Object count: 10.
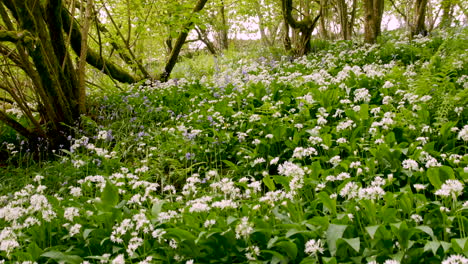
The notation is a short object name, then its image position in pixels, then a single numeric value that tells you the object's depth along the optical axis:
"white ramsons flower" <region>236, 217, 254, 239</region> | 2.35
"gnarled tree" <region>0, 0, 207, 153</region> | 5.54
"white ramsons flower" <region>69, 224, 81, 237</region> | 2.63
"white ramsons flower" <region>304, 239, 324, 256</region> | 2.13
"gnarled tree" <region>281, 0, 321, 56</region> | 10.23
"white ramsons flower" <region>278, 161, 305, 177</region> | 2.89
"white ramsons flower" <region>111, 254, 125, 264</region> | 2.12
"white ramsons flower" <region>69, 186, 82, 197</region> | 3.22
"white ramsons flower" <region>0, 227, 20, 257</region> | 2.41
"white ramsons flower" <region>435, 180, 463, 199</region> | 2.28
